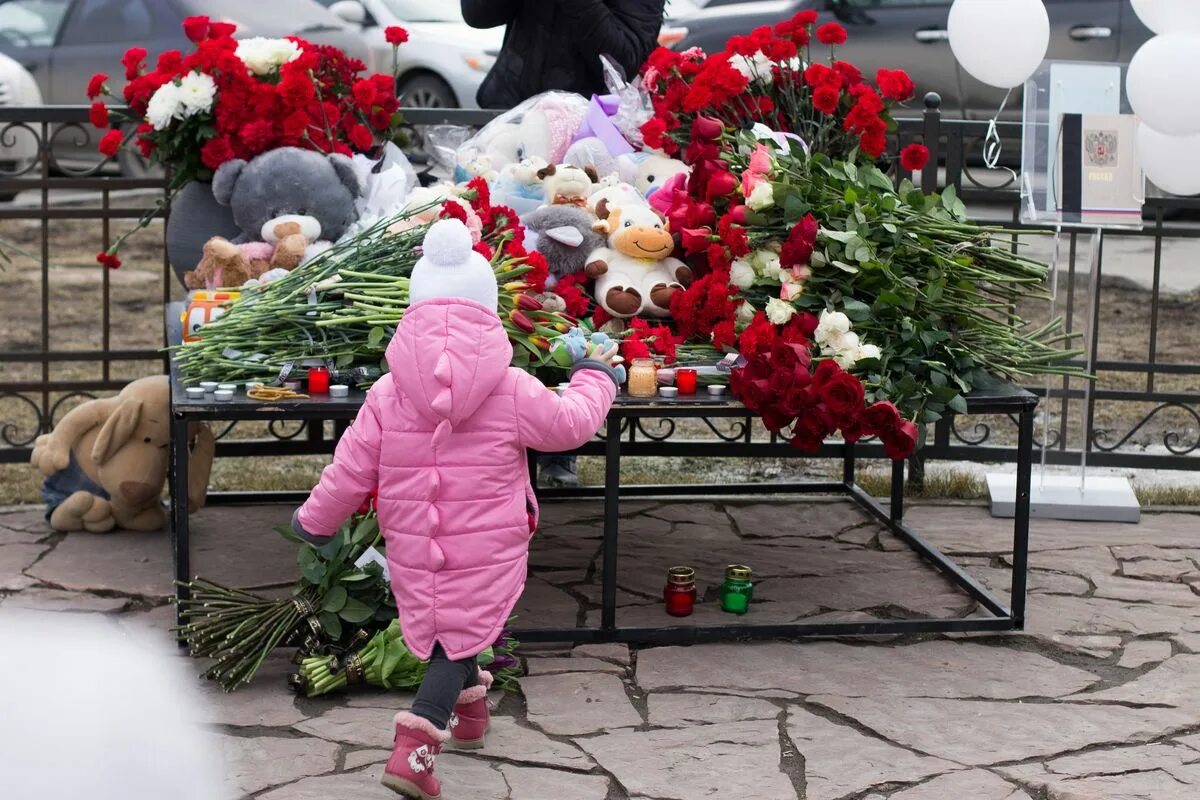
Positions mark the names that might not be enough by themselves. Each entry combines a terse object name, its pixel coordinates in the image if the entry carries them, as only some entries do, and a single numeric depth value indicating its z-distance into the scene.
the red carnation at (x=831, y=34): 5.53
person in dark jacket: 6.01
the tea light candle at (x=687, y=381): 4.50
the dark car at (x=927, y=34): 11.48
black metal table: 4.24
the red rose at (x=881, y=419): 4.23
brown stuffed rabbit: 5.40
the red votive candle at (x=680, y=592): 4.78
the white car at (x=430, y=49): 11.99
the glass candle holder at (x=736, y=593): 4.85
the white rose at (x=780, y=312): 4.47
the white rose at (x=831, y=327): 4.39
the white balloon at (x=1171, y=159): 5.75
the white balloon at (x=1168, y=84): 5.36
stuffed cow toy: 4.96
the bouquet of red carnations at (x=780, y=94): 5.27
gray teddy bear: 5.42
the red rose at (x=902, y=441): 4.26
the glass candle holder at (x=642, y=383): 4.48
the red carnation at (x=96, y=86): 5.67
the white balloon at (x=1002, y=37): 5.85
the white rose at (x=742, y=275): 4.65
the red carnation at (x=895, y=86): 5.26
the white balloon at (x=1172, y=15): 5.51
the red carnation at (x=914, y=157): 5.16
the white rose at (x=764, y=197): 4.64
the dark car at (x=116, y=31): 12.28
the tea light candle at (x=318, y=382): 4.36
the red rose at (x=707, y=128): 4.98
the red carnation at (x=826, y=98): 5.24
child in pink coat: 3.54
